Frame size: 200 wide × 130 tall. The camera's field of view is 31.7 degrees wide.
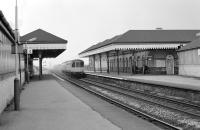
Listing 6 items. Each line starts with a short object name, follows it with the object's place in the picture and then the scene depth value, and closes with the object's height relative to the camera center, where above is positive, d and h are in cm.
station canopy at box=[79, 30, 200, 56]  4269 +334
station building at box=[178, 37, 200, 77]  3246 +54
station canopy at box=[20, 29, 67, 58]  4124 +260
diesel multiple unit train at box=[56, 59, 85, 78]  4503 -28
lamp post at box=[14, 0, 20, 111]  1385 -109
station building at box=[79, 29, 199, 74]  4284 +209
